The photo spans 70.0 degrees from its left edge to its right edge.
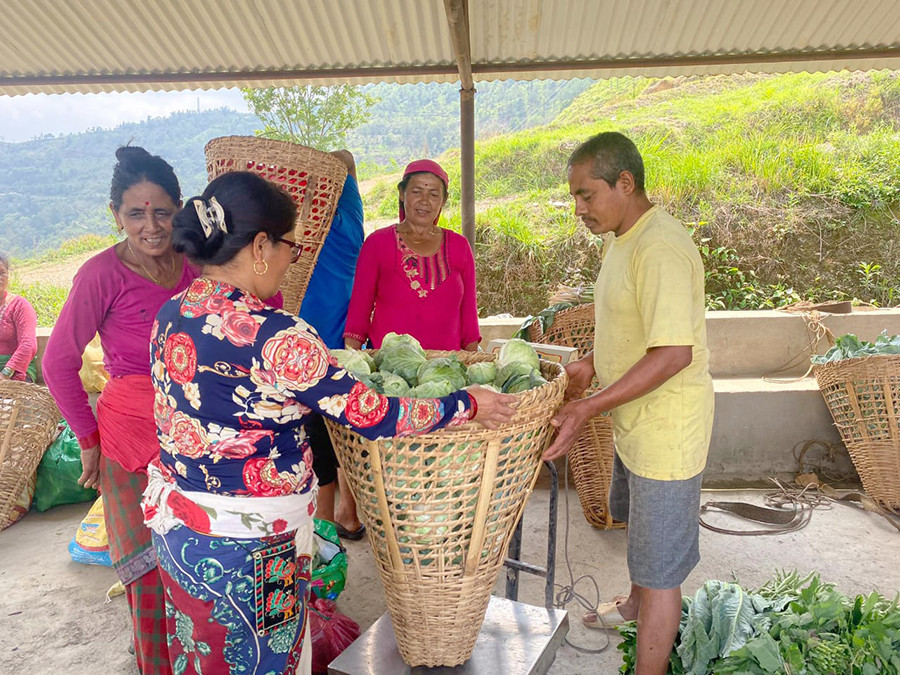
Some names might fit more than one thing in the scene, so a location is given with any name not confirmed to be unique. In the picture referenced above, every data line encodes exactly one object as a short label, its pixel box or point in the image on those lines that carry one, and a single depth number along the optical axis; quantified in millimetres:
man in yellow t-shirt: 1853
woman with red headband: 2943
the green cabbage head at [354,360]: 1967
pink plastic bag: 2303
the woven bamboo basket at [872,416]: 3578
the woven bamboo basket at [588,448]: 3502
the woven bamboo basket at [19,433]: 3625
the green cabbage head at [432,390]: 1769
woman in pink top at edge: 4348
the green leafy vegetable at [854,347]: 3760
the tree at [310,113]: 8891
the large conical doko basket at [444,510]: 1646
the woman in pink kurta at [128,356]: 1991
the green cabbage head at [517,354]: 2043
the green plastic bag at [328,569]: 2578
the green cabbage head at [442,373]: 1884
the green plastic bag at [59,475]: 3893
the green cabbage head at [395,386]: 1815
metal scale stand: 2076
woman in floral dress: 1432
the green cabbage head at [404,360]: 1980
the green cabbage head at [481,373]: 1986
